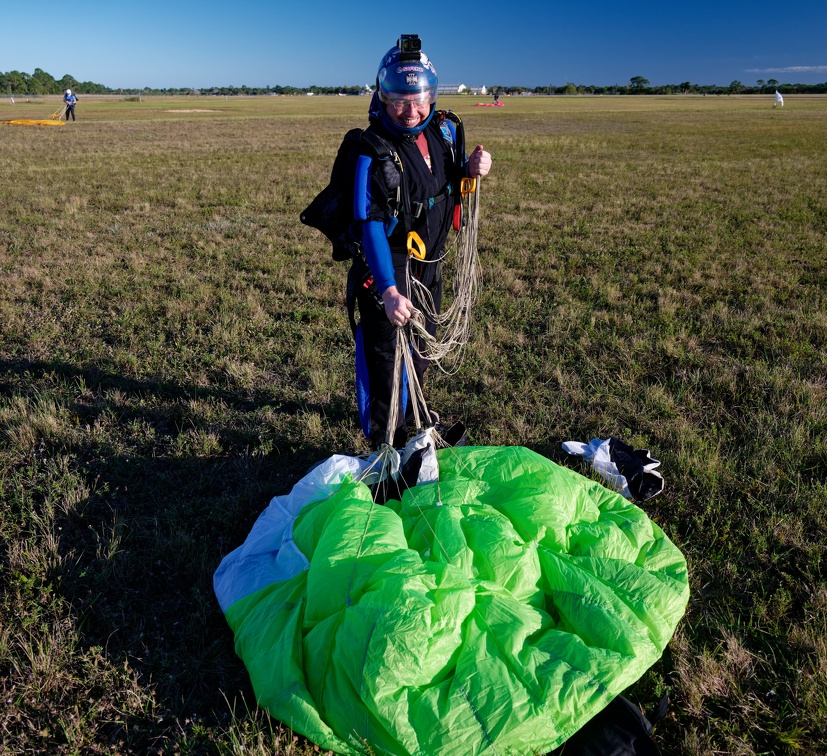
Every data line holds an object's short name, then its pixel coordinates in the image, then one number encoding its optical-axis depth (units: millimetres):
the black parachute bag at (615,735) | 1921
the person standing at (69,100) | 34656
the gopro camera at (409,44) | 2713
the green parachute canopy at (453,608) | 1839
